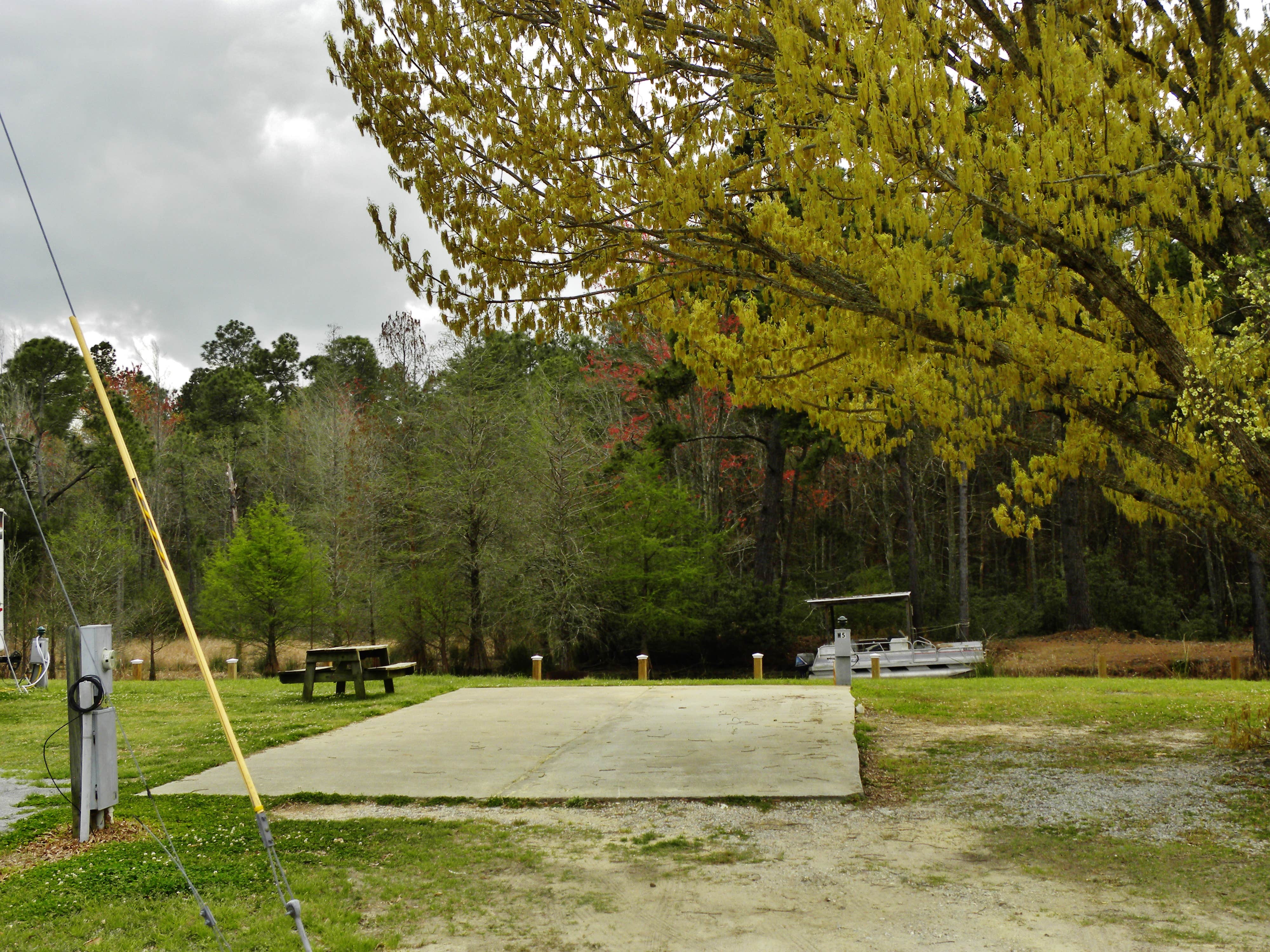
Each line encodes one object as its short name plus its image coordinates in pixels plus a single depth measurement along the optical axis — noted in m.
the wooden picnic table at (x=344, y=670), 11.55
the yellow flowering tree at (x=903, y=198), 5.49
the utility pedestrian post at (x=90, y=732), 5.25
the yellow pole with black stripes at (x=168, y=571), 3.85
